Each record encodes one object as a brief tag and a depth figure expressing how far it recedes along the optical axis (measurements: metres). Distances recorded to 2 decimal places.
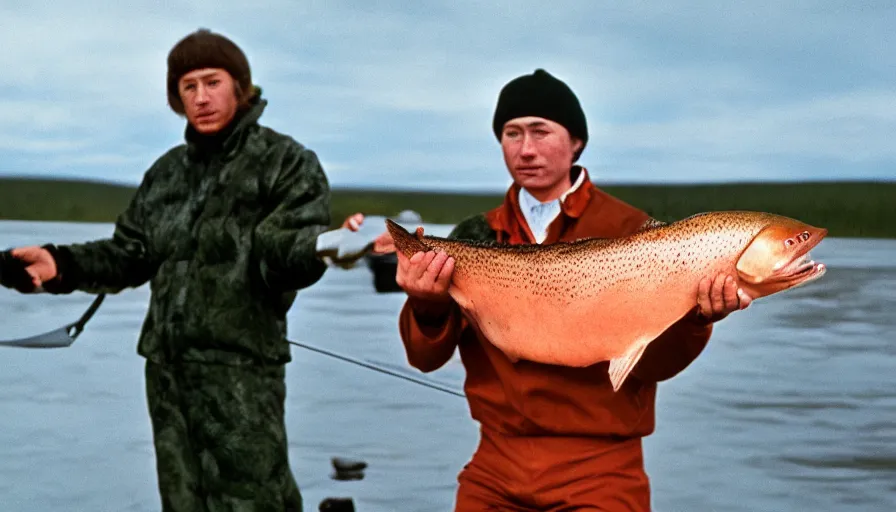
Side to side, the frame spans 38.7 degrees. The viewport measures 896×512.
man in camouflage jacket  4.93
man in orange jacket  3.66
